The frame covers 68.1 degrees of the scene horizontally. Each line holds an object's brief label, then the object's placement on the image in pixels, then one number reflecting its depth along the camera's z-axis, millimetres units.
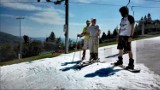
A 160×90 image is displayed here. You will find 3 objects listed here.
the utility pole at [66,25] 7299
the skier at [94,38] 4655
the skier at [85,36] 4934
